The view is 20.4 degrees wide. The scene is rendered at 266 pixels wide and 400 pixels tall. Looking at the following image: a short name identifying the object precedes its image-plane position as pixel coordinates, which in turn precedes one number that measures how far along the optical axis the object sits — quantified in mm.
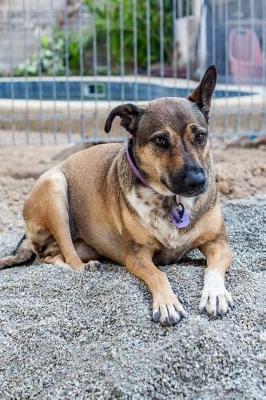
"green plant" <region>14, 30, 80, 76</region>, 12508
